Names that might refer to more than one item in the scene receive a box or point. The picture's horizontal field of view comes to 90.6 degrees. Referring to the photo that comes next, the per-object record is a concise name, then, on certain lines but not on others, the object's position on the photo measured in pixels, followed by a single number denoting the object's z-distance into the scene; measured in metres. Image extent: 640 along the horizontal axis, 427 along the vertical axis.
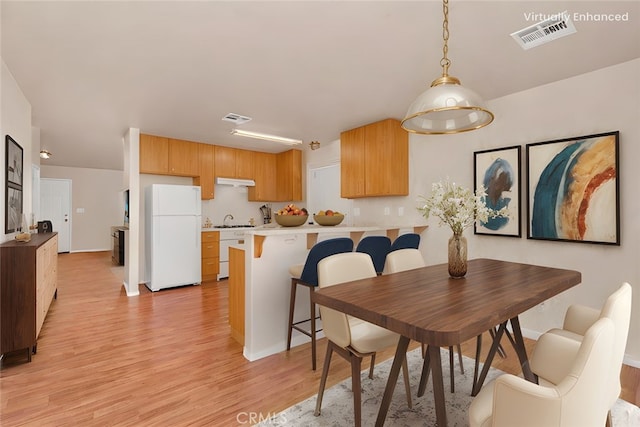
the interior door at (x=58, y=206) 8.17
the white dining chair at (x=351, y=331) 1.66
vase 1.87
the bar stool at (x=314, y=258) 2.42
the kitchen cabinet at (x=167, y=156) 4.89
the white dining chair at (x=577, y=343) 1.08
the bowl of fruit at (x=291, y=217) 2.94
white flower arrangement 1.83
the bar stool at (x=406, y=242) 2.96
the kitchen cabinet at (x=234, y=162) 5.78
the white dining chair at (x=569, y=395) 0.84
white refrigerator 4.72
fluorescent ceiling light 4.62
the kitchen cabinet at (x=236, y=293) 2.82
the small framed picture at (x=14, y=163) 2.81
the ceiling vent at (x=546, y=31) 2.00
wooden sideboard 2.45
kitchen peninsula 2.63
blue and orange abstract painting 2.59
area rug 1.83
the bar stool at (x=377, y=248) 2.81
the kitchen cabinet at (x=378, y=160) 4.10
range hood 5.75
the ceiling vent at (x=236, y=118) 3.97
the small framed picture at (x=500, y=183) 3.15
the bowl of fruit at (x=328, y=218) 3.24
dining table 1.12
